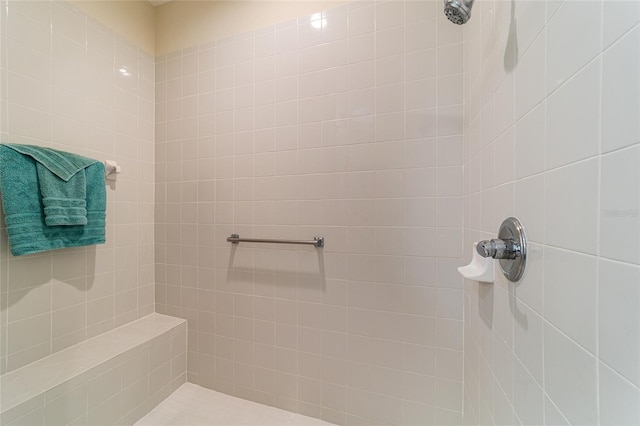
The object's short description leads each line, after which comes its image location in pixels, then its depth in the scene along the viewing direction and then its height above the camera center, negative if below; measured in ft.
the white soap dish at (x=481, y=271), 2.34 -0.60
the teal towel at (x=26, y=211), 3.34 -0.03
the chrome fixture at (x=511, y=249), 1.85 -0.30
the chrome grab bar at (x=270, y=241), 4.20 -0.56
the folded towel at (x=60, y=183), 3.61 +0.42
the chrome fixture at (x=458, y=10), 2.28 +1.95
